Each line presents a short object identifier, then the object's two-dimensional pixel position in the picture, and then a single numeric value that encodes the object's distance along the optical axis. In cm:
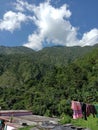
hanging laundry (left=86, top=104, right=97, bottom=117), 675
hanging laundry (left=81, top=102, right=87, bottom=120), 674
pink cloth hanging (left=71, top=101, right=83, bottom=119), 676
